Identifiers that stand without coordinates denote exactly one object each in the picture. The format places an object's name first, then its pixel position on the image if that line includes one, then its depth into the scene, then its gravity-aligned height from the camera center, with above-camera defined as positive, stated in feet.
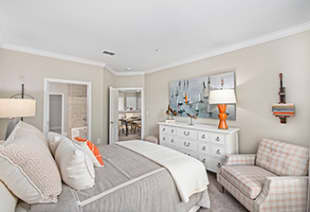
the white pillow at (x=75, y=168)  3.53 -1.55
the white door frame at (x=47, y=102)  10.27 +0.42
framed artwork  9.23 +1.11
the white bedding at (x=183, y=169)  4.68 -2.21
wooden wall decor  6.82 +0.00
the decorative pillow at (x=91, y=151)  4.85 -1.57
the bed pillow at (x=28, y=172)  2.70 -1.32
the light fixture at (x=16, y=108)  6.53 -0.01
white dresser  7.92 -2.14
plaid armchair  4.90 -2.80
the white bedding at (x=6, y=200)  2.35 -1.64
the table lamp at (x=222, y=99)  8.07 +0.51
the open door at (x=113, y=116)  14.25 -0.86
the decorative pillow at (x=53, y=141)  4.36 -1.07
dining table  21.82 -2.06
